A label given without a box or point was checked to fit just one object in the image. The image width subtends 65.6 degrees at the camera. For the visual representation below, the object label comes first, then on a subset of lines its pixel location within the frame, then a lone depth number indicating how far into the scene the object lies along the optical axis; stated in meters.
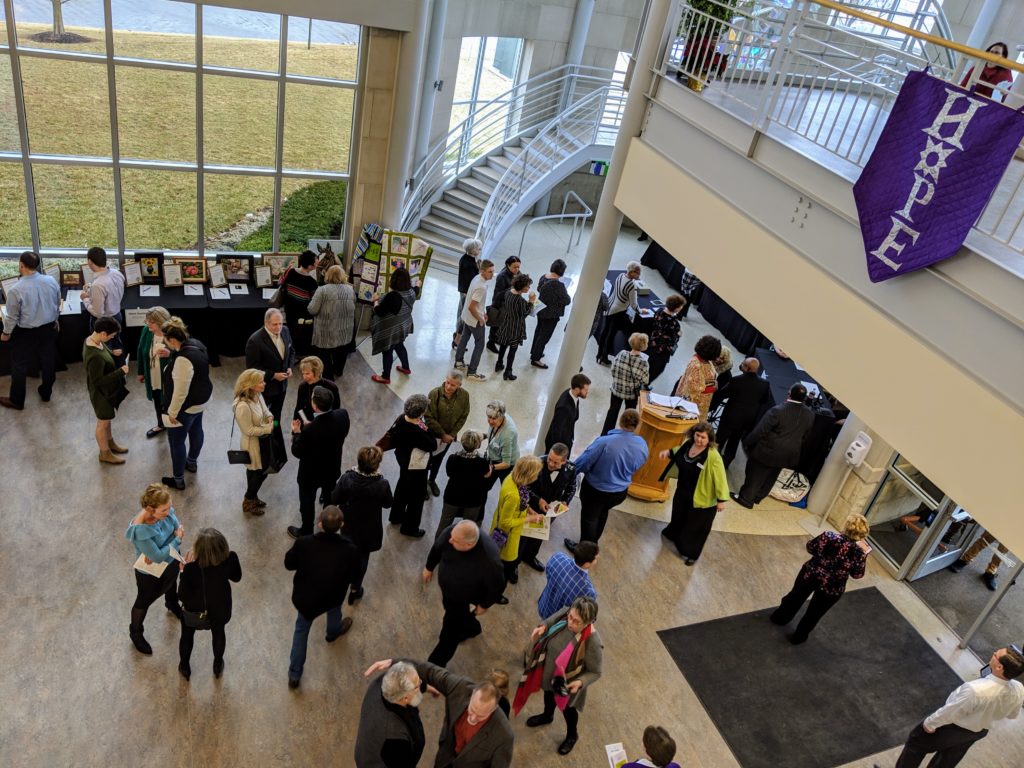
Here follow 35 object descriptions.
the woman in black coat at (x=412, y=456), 6.33
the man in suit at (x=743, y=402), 8.28
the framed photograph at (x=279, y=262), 9.42
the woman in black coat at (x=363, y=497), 5.61
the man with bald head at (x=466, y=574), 5.10
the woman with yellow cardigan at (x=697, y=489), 6.96
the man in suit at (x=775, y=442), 7.77
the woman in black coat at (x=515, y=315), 9.22
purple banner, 3.61
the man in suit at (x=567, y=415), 7.07
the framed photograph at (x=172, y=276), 8.94
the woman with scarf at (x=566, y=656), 4.86
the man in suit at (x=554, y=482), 6.10
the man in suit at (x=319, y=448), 6.15
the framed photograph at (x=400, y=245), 9.52
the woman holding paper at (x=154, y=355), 6.58
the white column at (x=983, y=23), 9.01
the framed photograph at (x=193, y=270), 9.08
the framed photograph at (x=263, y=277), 9.33
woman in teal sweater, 5.01
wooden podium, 7.82
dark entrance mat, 6.06
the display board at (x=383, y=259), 9.53
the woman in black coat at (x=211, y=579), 4.82
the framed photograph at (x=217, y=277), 9.12
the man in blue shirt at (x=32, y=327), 7.36
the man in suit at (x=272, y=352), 7.15
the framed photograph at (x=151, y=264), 8.88
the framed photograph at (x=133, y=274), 8.81
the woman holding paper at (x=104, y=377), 6.62
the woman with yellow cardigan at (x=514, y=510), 5.80
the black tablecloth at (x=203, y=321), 8.39
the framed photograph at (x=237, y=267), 9.32
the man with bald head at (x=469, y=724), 4.11
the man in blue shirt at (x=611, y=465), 6.64
